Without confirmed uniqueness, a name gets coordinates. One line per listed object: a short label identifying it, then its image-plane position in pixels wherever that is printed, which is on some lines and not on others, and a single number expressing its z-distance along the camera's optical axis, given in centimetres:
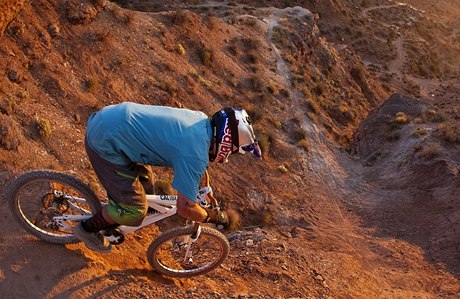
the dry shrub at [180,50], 1666
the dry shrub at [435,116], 1928
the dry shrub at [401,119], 1902
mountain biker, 434
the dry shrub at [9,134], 744
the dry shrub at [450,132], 1540
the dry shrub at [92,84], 1164
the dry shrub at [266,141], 1470
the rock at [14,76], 952
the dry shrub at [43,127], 865
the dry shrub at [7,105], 852
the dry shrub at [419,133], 1695
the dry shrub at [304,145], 1633
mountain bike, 539
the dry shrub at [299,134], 1703
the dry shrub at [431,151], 1460
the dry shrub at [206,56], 1744
